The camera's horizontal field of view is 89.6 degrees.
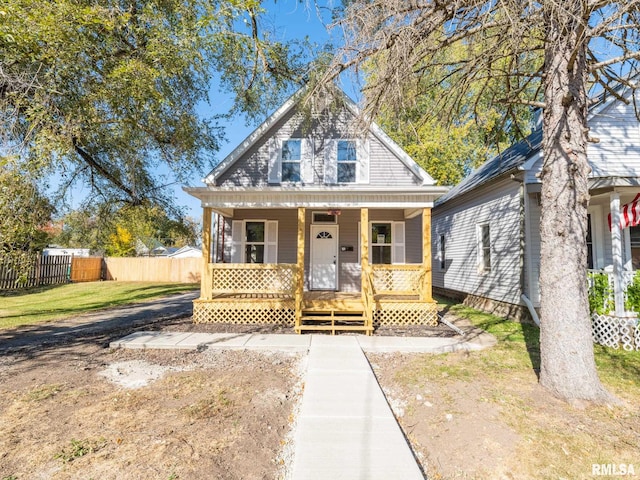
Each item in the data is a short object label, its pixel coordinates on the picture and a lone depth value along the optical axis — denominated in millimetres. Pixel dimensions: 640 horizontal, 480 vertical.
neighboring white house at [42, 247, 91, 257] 34756
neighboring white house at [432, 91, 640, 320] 7543
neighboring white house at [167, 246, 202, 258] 39688
